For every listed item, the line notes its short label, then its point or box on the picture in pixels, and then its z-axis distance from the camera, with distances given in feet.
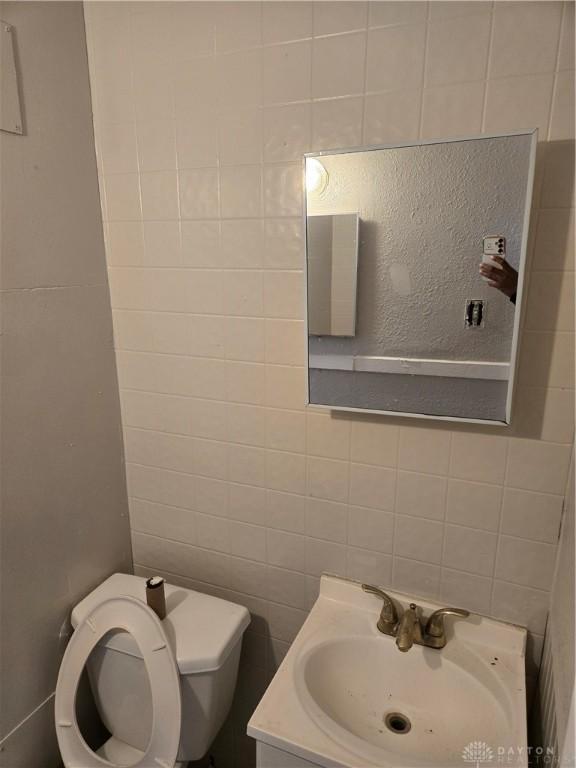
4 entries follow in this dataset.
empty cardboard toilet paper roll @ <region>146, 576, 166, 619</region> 3.87
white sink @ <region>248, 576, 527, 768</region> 2.82
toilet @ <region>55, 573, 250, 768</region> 3.59
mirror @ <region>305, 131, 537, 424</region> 2.95
